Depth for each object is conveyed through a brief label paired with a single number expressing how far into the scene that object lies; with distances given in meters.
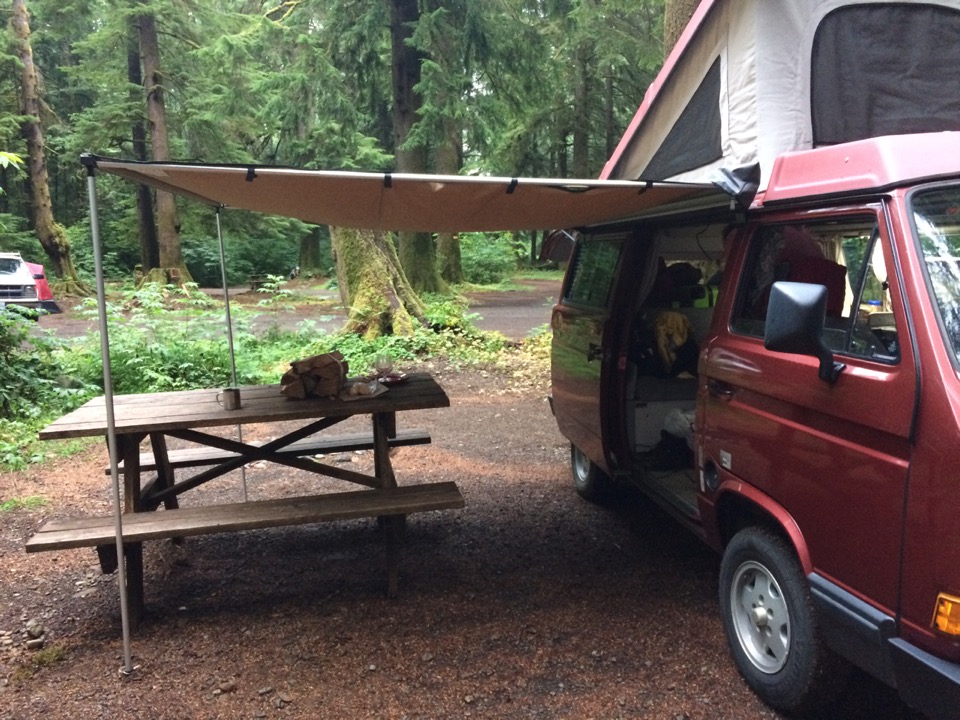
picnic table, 3.94
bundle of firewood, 4.71
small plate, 5.18
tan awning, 3.36
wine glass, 5.31
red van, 2.24
